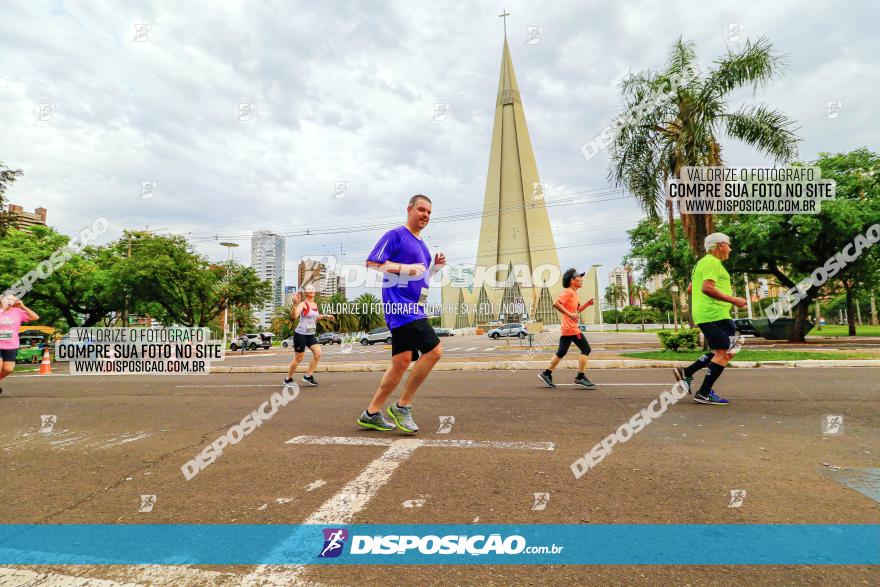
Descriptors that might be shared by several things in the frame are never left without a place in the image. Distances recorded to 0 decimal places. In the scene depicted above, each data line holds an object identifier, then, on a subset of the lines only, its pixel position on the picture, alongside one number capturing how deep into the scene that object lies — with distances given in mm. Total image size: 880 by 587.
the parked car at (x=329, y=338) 46531
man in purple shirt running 3709
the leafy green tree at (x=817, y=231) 15430
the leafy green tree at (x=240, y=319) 36631
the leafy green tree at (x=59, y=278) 25281
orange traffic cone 12053
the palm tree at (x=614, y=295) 97481
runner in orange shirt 6516
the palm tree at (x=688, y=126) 11742
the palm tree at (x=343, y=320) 55594
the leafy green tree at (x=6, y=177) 22019
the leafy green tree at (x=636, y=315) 95125
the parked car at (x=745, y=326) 27941
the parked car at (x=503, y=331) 47028
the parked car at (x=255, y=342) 33831
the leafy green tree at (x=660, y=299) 73688
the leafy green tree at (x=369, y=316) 60528
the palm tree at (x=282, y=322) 53062
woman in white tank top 7629
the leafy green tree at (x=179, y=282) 28203
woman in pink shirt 6785
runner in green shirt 4969
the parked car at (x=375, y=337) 41631
